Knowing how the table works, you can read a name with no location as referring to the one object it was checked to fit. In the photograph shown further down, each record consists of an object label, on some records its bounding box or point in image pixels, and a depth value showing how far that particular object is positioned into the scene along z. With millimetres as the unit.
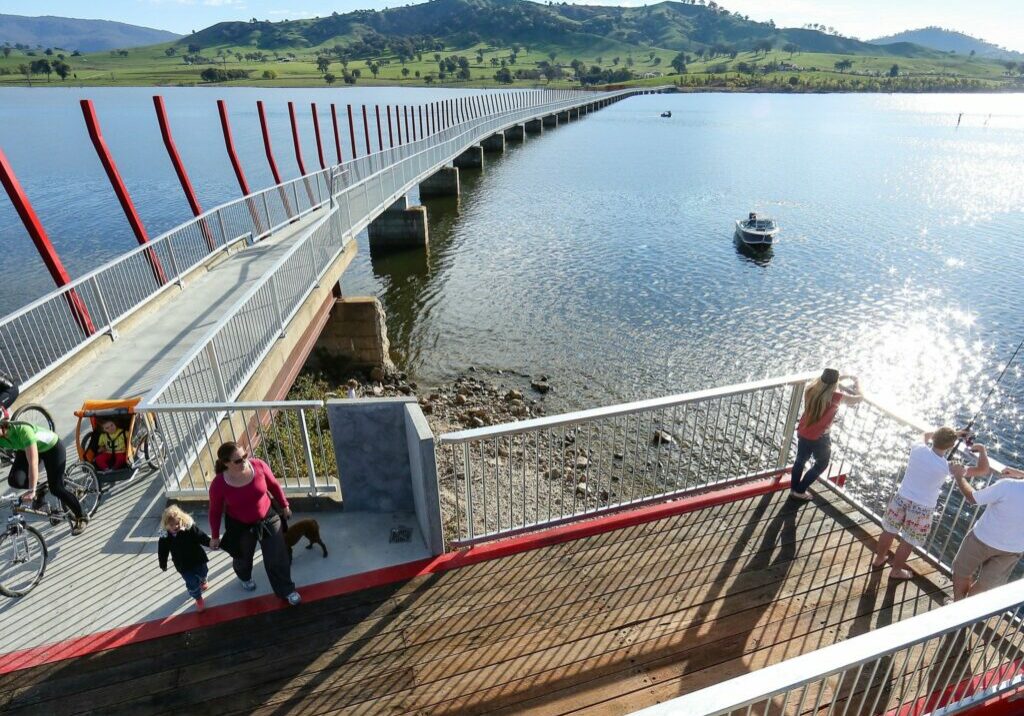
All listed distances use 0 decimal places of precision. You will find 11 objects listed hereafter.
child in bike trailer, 6672
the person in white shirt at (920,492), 5016
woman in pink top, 4738
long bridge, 4371
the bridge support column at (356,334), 15883
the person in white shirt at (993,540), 4625
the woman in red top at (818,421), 6016
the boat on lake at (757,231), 28297
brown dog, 5500
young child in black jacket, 4664
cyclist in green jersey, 5492
